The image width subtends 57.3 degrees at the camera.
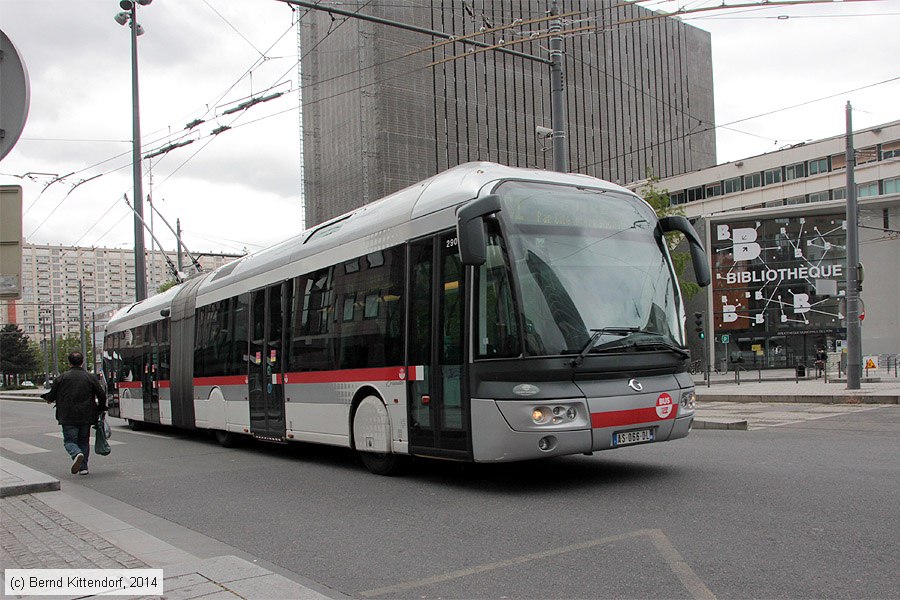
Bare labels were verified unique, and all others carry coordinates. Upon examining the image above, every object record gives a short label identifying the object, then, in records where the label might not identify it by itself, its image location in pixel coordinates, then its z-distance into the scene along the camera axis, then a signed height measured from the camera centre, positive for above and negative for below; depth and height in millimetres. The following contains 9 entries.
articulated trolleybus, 7438 +65
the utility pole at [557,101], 15266 +4356
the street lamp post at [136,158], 26047 +5864
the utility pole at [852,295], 21969 +646
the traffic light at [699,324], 30342 -13
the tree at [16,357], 89131 -1550
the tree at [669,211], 41312 +5906
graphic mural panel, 52344 +2888
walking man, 10961 -853
